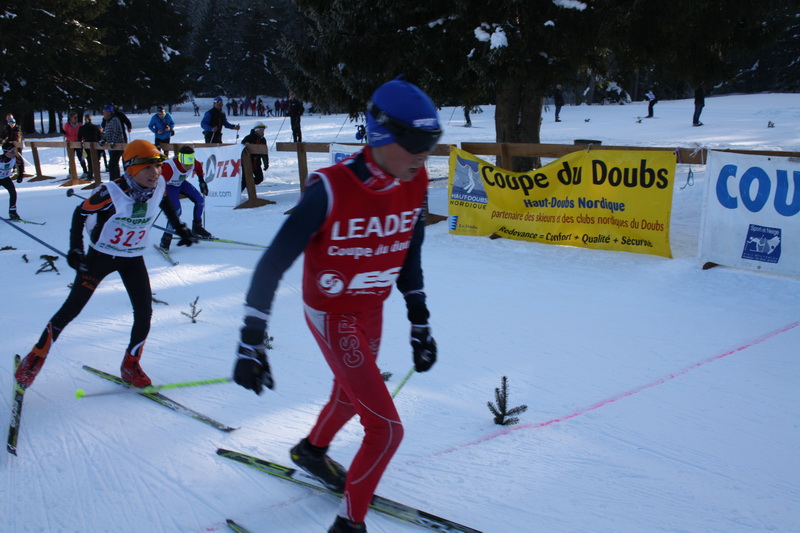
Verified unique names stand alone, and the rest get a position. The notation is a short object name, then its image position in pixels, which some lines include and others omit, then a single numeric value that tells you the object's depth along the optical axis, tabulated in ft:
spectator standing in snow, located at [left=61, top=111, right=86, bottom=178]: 61.98
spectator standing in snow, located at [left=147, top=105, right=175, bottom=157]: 50.70
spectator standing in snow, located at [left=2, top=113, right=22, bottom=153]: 54.94
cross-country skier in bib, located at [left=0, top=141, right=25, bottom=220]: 37.70
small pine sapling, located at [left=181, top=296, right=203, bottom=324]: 19.38
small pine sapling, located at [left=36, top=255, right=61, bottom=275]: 26.81
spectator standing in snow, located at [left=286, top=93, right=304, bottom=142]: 69.77
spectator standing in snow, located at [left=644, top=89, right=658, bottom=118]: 88.63
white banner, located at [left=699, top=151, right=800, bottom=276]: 20.98
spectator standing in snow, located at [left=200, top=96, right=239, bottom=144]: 52.16
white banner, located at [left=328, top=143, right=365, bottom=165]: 35.24
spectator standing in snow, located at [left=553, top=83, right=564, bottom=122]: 92.88
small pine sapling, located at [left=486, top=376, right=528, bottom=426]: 12.32
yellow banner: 24.63
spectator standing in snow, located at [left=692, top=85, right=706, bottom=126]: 65.26
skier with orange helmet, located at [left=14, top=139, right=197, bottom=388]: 13.91
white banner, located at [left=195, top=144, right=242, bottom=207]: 42.24
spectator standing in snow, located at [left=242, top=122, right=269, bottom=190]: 46.26
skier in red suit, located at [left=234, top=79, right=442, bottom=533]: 7.38
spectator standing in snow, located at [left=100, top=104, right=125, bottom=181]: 53.06
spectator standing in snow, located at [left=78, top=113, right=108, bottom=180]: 57.98
